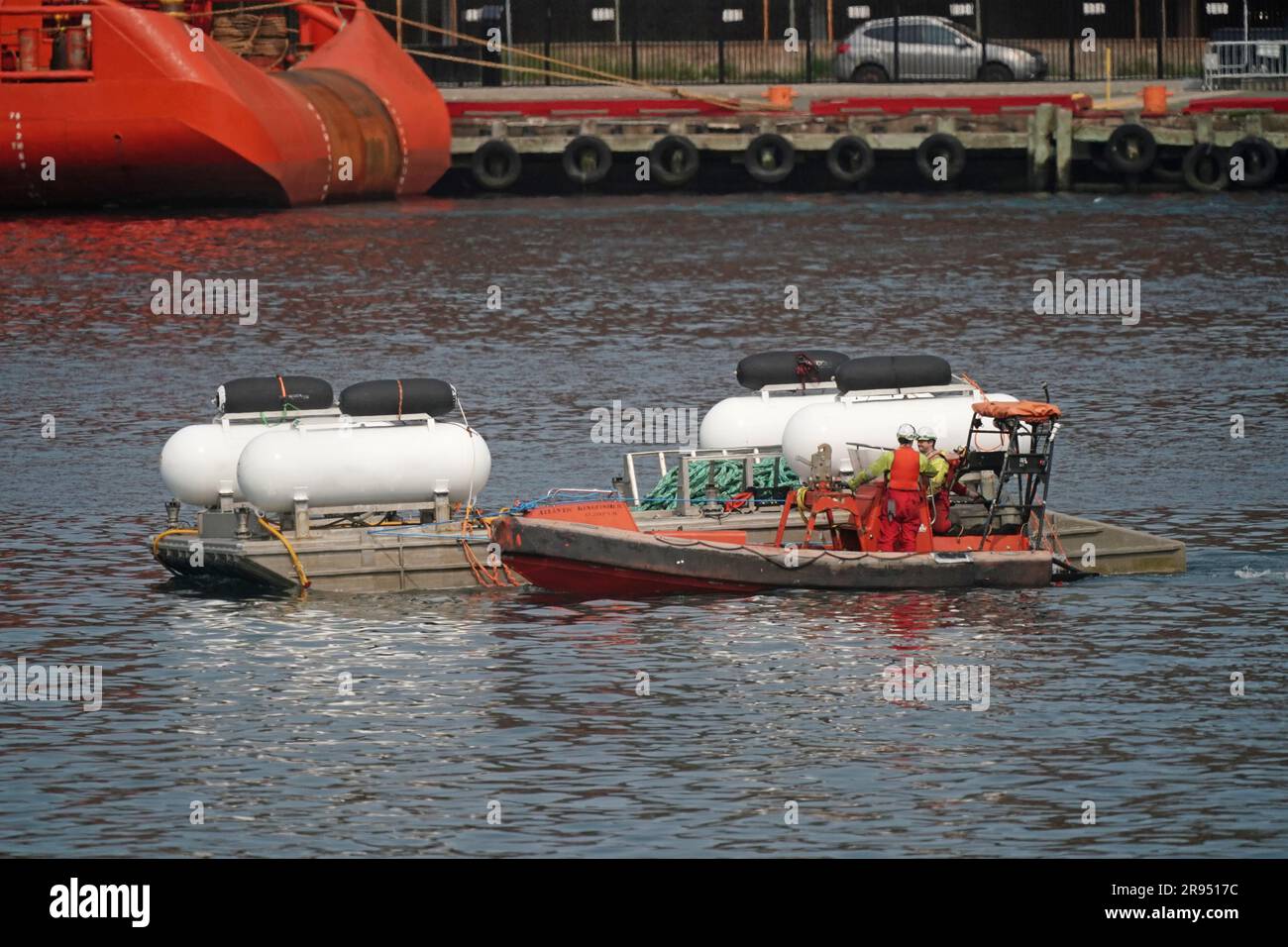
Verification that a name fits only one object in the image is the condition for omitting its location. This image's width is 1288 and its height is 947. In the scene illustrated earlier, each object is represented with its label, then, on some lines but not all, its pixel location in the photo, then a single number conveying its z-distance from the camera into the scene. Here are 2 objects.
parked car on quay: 80.00
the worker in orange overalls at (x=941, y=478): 24.68
